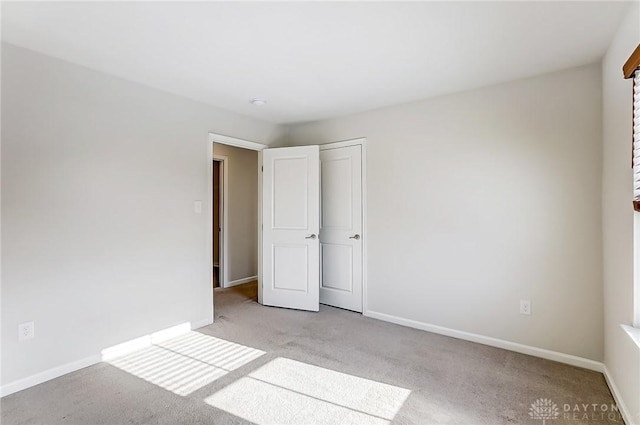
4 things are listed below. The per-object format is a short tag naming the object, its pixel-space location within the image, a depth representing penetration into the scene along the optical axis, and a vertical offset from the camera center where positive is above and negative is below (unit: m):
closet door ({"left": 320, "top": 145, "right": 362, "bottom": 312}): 3.91 -0.21
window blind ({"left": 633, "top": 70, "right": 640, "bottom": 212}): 1.73 +0.38
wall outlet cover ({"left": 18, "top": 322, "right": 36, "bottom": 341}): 2.25 -0.82
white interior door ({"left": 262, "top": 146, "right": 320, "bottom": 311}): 4.01 -0.20
